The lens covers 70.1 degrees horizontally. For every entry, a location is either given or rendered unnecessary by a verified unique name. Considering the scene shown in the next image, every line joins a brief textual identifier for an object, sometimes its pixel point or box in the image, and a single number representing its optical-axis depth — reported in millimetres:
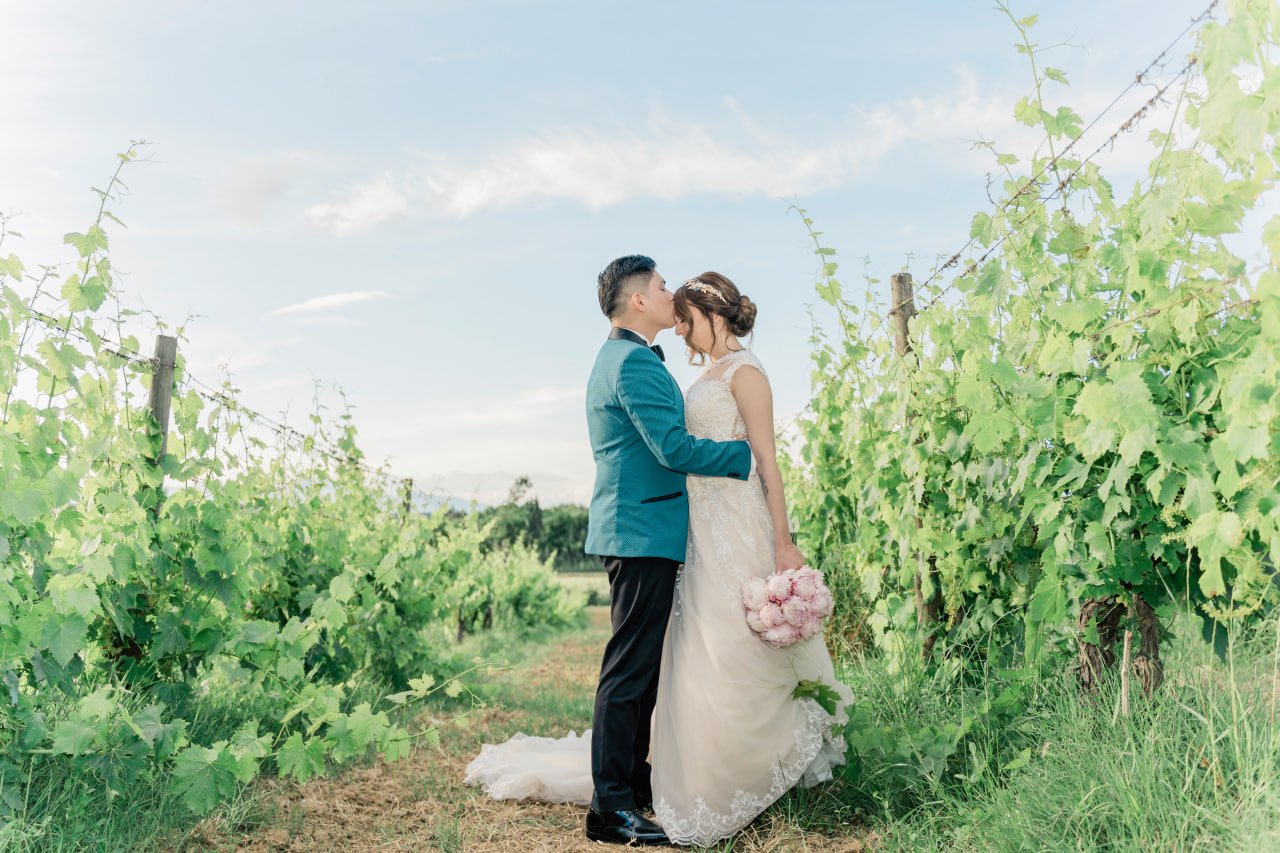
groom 3428
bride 3434
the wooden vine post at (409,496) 8672
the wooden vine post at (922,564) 4395
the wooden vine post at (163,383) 4598
